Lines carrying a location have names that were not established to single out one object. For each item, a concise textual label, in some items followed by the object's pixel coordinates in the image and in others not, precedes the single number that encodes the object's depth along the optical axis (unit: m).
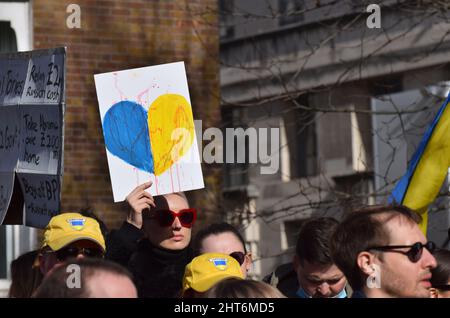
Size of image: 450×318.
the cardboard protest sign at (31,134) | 13.73
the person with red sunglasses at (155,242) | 13.66
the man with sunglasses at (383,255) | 10.35
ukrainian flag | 16.64
